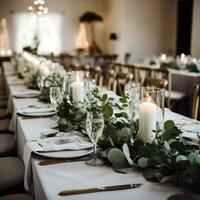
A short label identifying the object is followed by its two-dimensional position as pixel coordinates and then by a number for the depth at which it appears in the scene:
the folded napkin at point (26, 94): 3.18
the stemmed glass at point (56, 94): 2.10
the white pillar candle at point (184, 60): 5.69
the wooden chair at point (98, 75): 5.42
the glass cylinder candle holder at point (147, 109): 1.46
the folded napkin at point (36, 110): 2.34
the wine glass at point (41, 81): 2.98
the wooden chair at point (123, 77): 4.45
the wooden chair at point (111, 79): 4.89
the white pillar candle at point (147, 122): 1.46
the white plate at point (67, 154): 1.41
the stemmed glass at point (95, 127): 1.36
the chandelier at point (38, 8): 6.81
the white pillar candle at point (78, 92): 2.21
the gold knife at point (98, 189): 1.10
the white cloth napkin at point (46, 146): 1.48
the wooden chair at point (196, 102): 2.88
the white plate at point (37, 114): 2.26
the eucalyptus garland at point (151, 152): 1.12
